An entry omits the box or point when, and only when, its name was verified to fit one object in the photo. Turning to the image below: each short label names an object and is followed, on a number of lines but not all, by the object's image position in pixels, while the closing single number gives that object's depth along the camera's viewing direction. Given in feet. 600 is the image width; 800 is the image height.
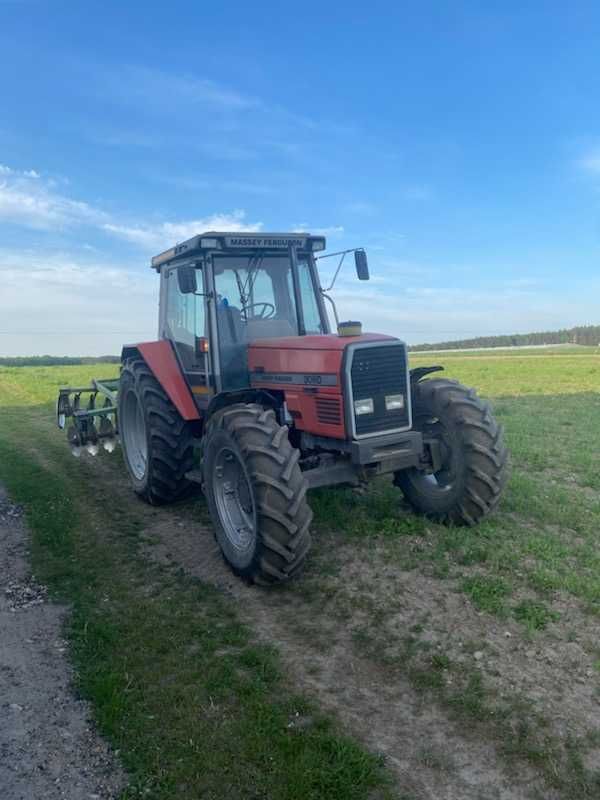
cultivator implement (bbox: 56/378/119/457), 32.65
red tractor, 17.38
